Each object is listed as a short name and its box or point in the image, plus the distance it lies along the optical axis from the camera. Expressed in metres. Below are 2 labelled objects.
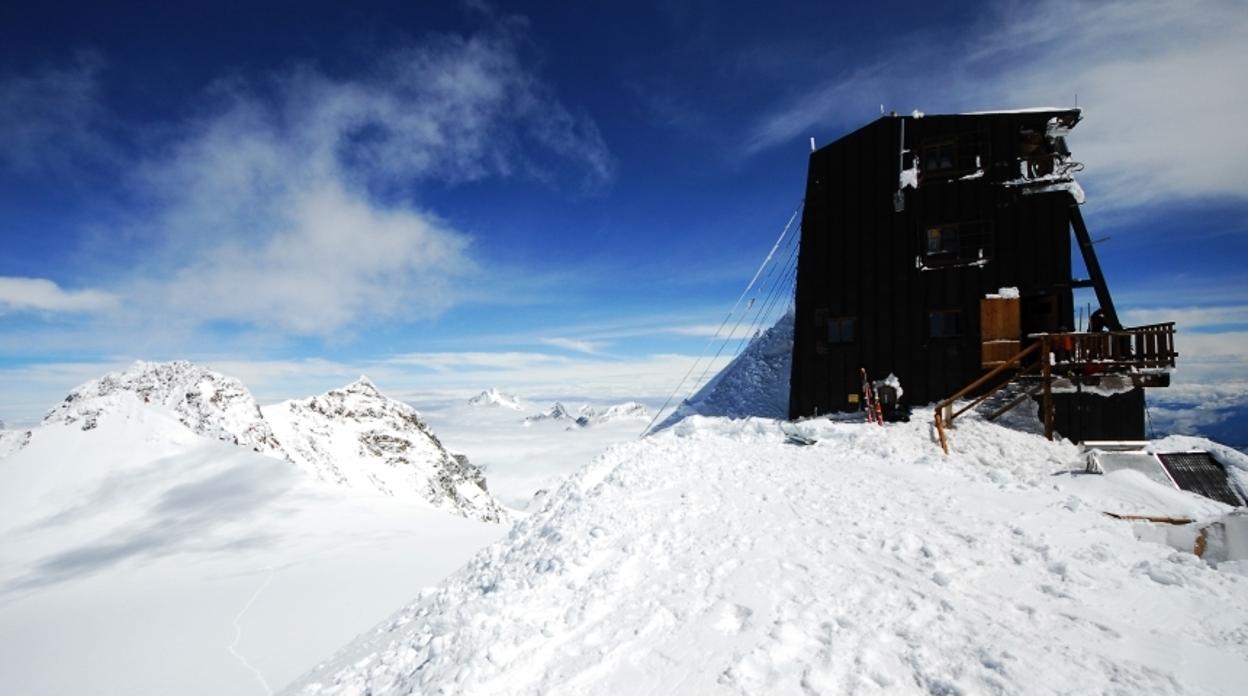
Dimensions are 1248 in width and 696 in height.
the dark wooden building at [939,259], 18.14
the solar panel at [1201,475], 13.48
